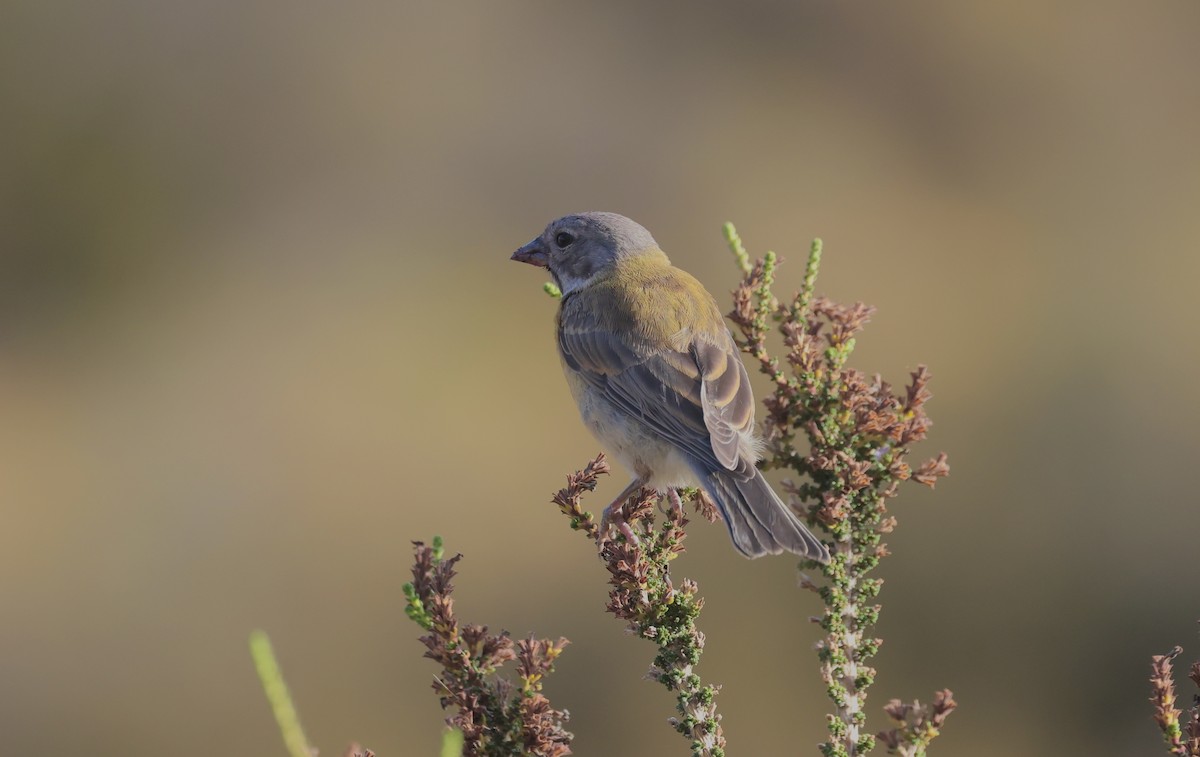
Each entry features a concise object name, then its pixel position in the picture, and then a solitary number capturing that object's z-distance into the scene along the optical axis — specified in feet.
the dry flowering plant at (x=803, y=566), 16.05
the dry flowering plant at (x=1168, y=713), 15.57
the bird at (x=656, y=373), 24.30
